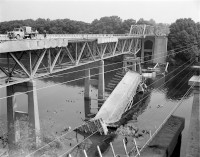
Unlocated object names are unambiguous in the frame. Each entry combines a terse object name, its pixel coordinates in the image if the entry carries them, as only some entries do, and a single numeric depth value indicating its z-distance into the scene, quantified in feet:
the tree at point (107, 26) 359.05
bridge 68.39
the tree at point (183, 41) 261.44
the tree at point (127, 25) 349.82
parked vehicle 78.47
